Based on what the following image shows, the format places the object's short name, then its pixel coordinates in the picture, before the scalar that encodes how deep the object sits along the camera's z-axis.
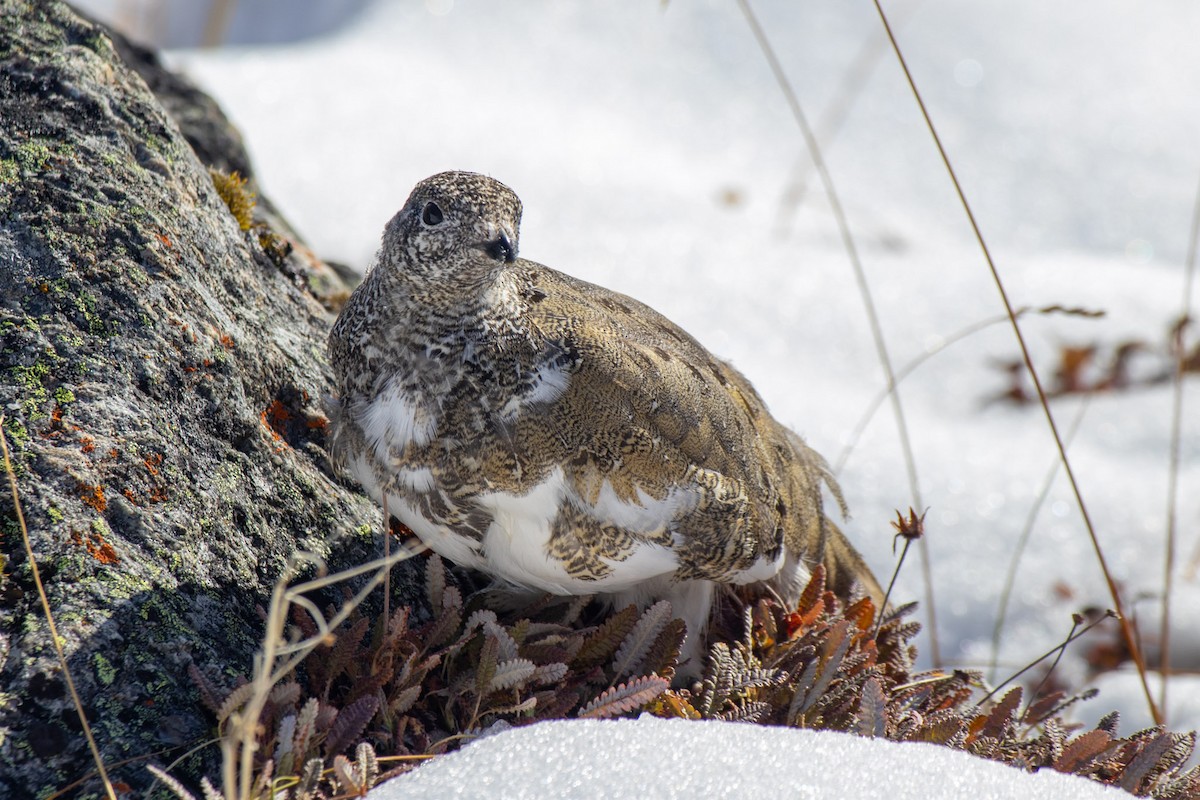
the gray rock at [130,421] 4.76
